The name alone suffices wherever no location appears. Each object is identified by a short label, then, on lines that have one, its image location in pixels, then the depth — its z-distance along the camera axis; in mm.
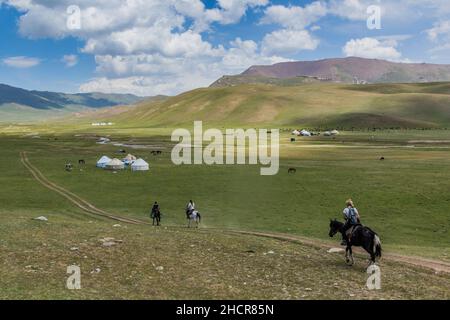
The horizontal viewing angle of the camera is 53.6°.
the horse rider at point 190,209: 37531
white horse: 37594
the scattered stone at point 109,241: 22859
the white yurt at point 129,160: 86250
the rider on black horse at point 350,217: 21262
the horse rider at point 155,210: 37812
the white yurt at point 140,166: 77812
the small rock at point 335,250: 23984
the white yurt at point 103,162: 81550
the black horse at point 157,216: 37897
